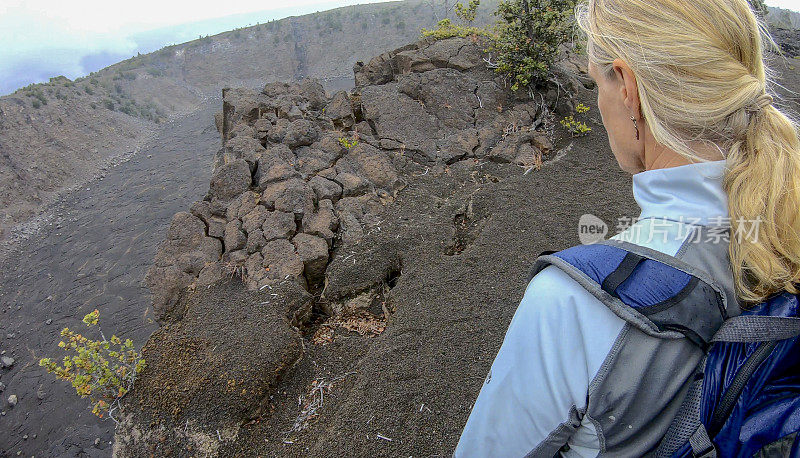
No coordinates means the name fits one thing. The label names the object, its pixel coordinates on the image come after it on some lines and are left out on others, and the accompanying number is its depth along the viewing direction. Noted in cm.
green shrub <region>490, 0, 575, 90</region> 589
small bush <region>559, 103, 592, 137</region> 561
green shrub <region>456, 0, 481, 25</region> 693
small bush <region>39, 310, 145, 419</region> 326
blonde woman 89
